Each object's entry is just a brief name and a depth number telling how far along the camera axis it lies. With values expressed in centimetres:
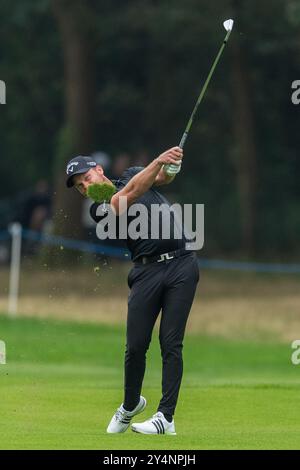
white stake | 2597
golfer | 1062
